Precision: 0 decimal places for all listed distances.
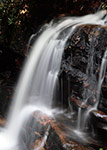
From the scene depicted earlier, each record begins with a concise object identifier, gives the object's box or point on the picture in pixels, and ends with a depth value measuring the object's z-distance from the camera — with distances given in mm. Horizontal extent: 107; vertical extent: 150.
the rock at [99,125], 3875
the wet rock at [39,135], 3581
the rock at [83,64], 4484
